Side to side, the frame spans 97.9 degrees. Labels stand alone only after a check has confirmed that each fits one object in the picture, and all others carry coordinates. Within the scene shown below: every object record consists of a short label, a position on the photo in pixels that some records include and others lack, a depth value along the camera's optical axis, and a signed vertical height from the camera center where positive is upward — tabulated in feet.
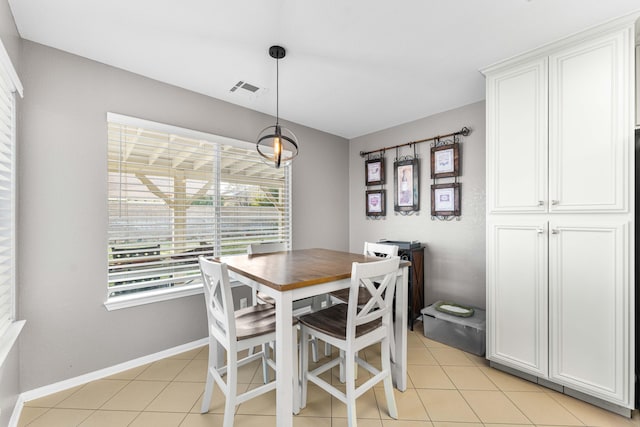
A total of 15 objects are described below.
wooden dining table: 4.56 -1.31
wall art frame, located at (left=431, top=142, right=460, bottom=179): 9.83 +1.83
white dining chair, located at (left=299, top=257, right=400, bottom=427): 4.94 -2.31
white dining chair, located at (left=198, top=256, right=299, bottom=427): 4.85 -2.28
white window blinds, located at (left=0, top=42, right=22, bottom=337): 5.00 +0.46
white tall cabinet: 5.49 -0.08
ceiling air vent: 8.13 +3.76
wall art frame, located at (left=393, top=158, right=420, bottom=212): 10.96 +1.08
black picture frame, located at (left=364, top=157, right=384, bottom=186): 12.14 +1.79
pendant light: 6.50 +1.79
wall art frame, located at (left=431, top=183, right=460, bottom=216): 9.89 +0.43
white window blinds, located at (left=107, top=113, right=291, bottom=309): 7.34 +0.24
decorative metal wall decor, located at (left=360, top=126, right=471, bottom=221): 9.89 +1.29
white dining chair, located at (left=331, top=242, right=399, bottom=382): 6.60 -2.15
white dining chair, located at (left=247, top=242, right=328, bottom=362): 7.38 -2.24
